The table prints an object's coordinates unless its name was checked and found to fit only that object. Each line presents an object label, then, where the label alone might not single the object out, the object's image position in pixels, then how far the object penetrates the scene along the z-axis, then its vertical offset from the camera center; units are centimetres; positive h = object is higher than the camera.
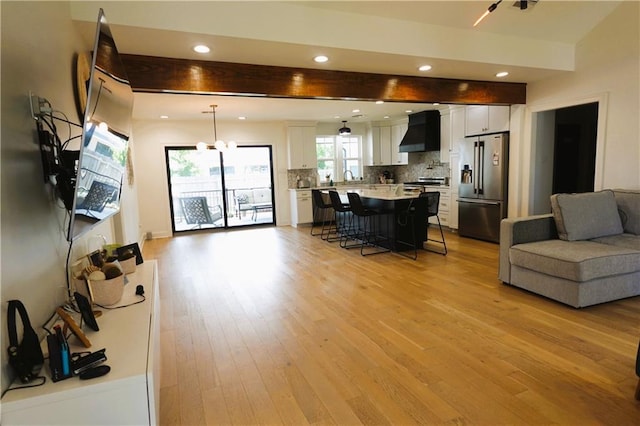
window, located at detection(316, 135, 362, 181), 878 +63
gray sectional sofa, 301 -71
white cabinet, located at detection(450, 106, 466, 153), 608 +85
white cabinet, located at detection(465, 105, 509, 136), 530 +86
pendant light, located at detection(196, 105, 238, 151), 629 +69
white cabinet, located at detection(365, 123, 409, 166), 838 +74
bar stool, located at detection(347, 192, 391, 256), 534 -84
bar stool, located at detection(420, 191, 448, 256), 505 -37
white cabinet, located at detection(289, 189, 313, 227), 798 -57
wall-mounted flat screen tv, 152 +23
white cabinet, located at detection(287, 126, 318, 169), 802 +78
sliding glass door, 765 -10
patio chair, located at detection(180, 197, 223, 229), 777 -62
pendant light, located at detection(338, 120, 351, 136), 794 +107
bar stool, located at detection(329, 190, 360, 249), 600 -84
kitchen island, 532 -70
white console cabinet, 113 -68
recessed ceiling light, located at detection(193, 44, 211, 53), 296 +115
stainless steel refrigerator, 531 -17
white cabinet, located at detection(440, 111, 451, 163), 673 +77
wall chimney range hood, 705 +90
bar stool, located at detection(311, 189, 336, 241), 660 -80
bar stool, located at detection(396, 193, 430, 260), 519 -66
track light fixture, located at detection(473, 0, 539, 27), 322 +157
